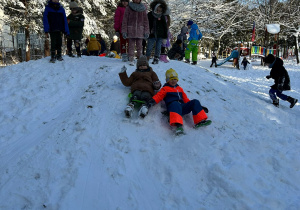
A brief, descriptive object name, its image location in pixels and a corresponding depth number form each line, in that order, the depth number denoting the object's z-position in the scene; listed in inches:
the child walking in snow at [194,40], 374.0
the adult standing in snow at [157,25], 263.3
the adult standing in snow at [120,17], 274.5
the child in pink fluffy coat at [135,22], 242.8
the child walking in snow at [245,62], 622.2
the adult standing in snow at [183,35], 433.4
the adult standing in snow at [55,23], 249.9
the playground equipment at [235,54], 643.6
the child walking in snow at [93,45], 388.2
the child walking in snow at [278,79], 230.8
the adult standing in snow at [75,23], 293.0
